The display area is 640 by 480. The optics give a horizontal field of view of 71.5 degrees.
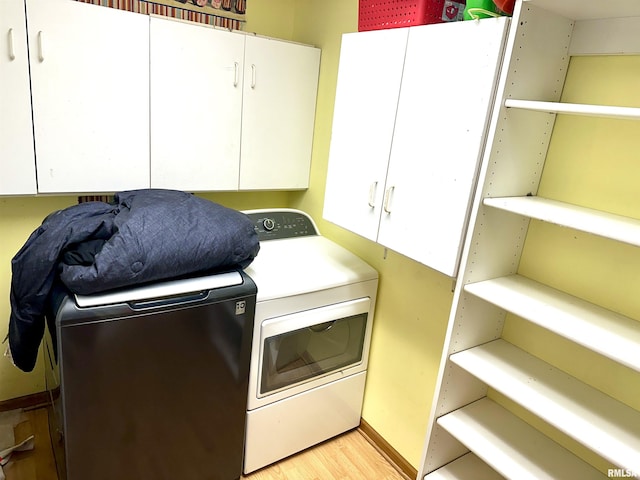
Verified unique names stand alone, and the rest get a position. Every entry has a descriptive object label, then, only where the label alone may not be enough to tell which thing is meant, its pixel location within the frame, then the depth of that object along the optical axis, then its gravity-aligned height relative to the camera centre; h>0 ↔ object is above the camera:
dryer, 1.89 -0.99
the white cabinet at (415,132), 1.38 -0.02
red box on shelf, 1.56 +0.41
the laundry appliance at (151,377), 1.44 -0.96
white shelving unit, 1.21 -0.48
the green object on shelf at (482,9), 1.38 +0.38
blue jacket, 1.40 -0.48
